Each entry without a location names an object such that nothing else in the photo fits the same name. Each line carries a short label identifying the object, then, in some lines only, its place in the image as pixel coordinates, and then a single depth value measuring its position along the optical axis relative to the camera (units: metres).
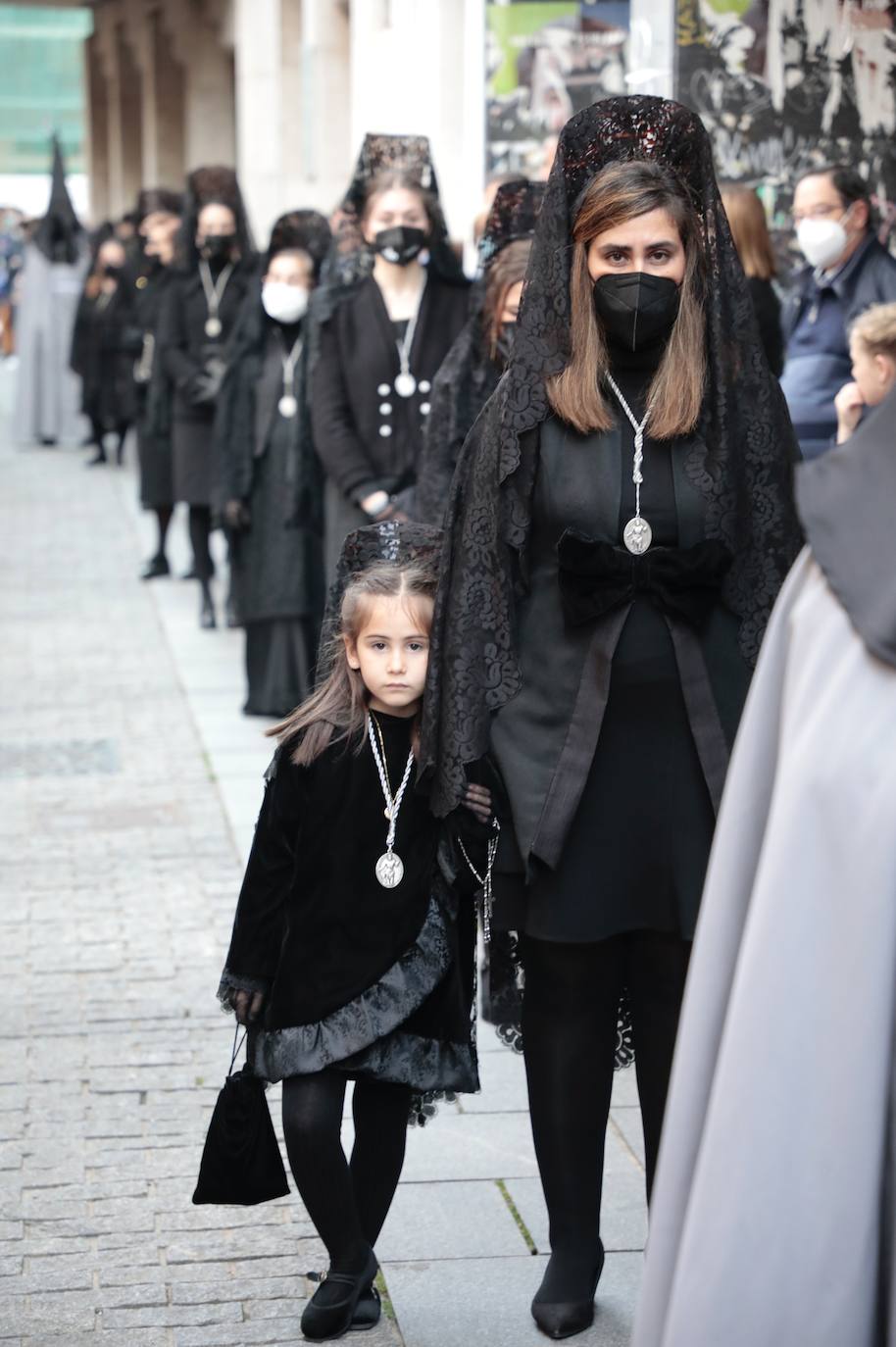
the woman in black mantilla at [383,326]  14.15
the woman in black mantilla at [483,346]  10.68
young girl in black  7.15
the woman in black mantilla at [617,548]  6.79
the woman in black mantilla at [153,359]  23.78
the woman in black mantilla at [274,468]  17.02
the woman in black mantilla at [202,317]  20.86
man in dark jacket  13.38
